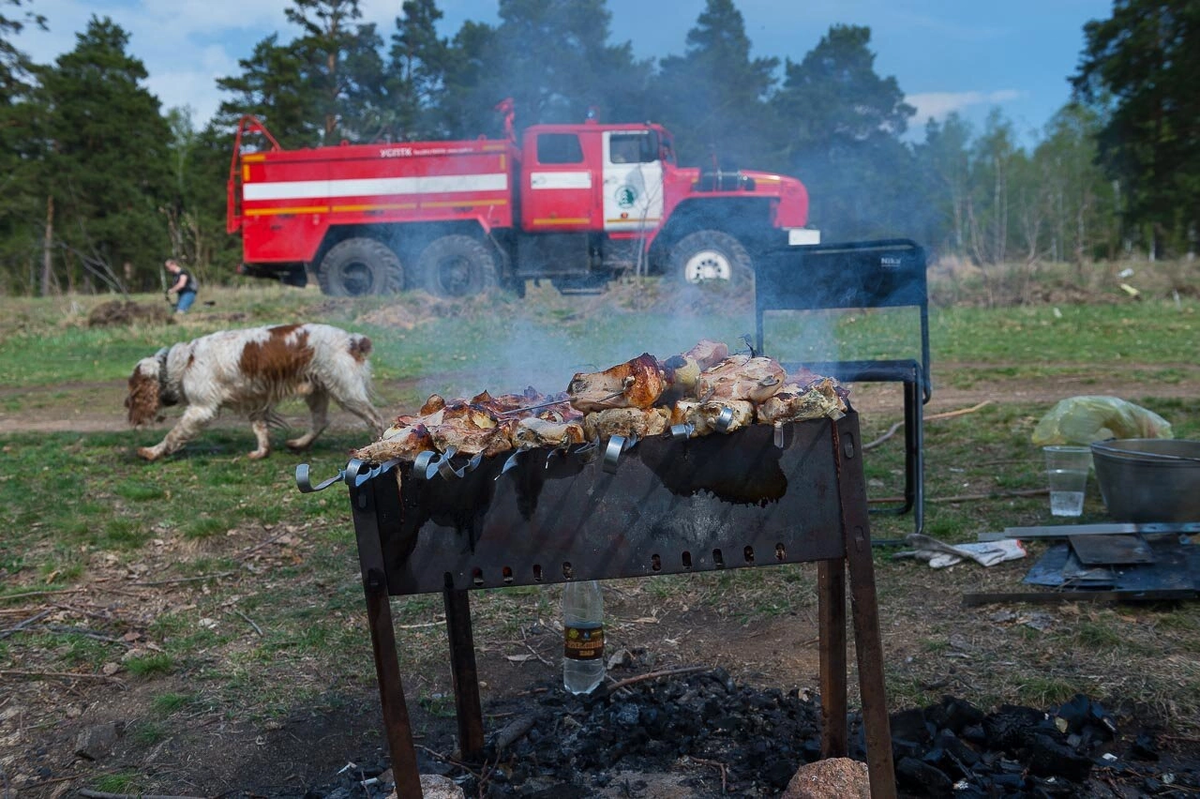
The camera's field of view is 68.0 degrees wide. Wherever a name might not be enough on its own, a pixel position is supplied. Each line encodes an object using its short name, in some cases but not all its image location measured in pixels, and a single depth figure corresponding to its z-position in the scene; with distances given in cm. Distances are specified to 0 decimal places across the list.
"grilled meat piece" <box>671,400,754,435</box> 181
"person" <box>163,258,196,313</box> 1647
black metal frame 428
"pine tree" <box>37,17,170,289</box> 3409
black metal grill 182
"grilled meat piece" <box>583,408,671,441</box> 186
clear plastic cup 444
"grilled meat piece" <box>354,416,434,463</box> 186
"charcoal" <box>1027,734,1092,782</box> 220
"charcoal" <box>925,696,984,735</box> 245
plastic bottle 276
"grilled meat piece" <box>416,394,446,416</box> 220
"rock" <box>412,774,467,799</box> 217
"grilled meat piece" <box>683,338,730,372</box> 232
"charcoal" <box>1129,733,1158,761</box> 238
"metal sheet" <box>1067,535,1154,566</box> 357
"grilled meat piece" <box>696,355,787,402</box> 190
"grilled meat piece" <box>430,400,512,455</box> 185
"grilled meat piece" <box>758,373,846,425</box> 183
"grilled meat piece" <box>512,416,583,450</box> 181
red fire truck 1391
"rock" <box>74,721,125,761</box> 274
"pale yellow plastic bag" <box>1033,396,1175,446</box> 491
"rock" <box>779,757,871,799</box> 207
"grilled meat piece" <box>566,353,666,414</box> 192
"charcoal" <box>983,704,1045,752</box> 235
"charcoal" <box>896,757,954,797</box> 214
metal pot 380
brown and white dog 653
